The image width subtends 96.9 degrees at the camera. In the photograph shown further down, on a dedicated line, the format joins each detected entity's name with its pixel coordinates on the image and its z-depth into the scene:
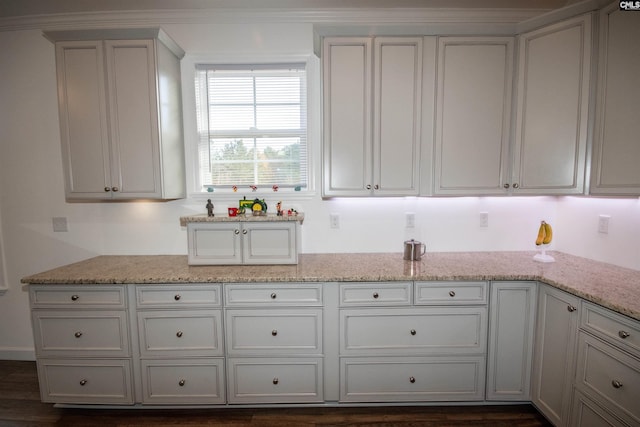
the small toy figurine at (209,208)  2.24
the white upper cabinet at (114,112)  2.01
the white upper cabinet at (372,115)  2.04
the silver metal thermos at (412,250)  2.22
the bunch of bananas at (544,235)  2.16
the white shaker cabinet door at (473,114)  2.04
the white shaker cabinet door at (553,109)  1.85
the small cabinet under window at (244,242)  2.11
